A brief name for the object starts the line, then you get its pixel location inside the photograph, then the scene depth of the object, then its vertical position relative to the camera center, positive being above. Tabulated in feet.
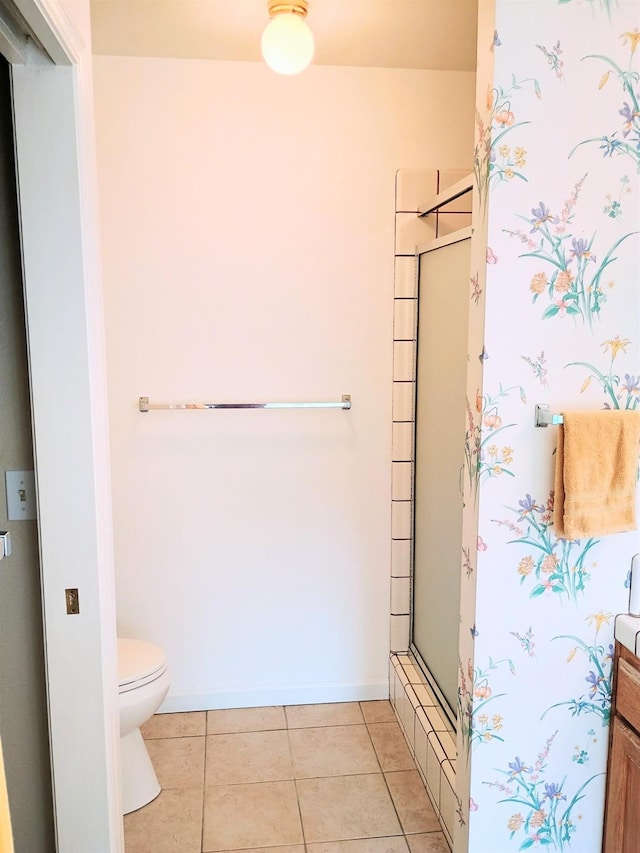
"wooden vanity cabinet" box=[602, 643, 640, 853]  5.48 -3.37
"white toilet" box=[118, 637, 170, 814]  6.88 -3.65
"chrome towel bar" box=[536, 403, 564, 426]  5.28 -0.58
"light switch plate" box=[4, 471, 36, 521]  4.96 -1.08
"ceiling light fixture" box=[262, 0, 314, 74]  6.25 +2.69
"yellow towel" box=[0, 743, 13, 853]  2.40 -1.67
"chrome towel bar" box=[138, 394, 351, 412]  8.11 -0.76
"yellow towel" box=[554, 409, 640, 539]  5.30 -1.01
